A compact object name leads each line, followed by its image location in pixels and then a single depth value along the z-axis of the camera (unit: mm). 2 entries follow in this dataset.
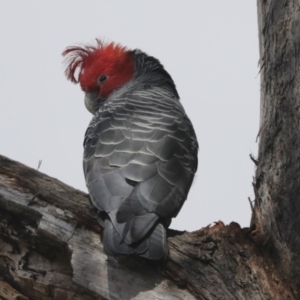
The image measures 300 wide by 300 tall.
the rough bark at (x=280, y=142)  8977
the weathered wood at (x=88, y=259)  8516
